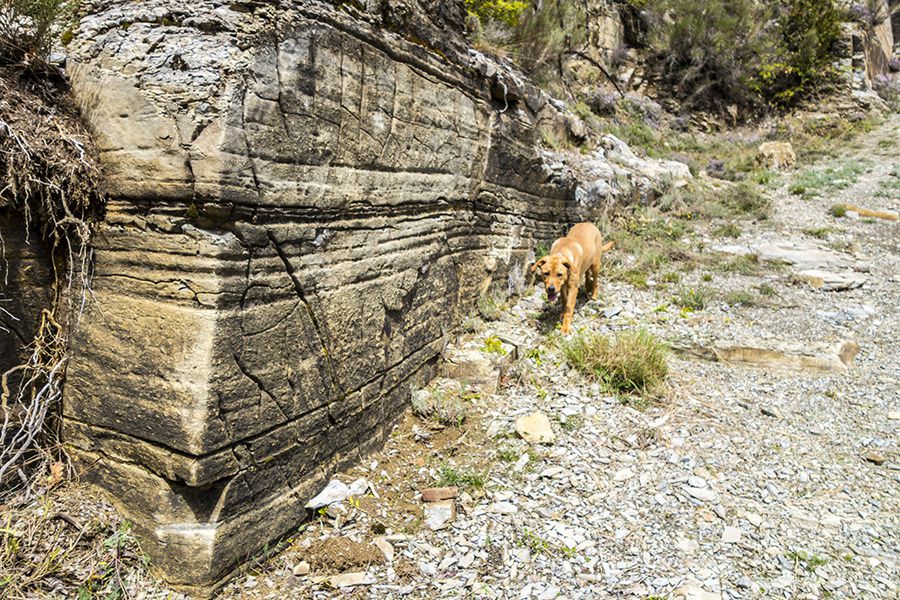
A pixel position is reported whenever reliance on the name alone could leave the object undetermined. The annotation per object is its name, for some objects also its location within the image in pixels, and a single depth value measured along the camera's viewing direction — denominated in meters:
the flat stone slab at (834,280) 7.48
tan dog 5.61
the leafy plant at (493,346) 5.11
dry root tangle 2.33
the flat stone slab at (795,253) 8.42
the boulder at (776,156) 14.52
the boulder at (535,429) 4.03
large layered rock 2.40
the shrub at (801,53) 16.94
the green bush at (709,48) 17.09
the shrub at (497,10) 9.81
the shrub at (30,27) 2.49
